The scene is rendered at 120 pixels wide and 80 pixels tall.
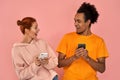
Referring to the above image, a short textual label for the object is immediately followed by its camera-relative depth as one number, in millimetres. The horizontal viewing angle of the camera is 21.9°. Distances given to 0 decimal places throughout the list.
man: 2086
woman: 1989
